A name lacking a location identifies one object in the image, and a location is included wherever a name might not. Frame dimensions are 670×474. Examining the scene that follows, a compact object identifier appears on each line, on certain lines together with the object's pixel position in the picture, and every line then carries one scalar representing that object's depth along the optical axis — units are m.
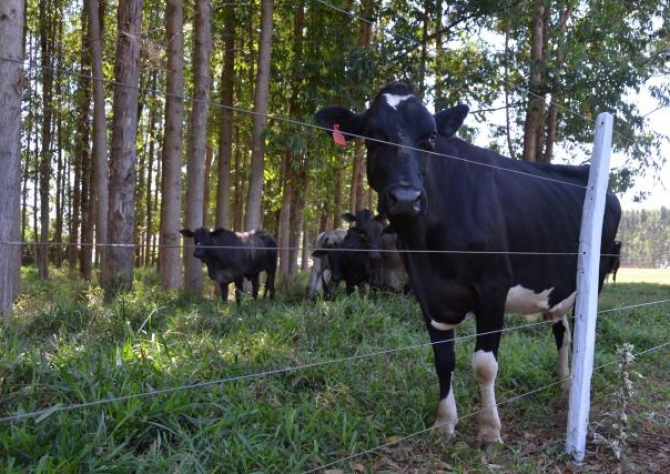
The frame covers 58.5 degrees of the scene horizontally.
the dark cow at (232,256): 11.66
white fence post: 3.77
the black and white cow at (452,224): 3.62
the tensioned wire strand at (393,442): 3.62
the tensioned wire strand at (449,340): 3.94
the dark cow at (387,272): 11.39
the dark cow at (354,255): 11.10
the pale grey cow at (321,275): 12.10
